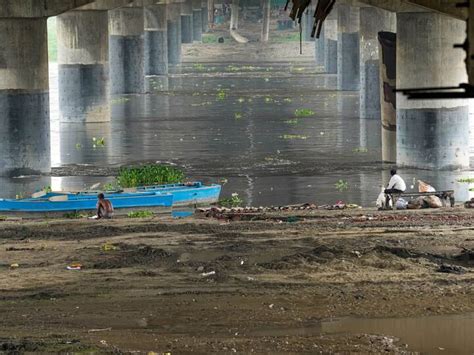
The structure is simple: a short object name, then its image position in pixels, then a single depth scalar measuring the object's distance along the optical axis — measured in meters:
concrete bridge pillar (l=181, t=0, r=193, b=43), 126.69
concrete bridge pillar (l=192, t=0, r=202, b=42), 138.50
